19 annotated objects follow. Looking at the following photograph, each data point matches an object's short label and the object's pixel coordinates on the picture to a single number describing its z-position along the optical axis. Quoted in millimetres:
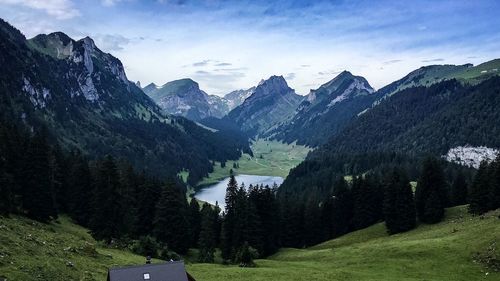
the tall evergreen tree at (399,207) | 95500
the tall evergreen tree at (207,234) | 91438
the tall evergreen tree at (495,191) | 86250
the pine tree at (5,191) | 66212
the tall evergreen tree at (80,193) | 93188
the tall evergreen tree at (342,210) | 113875
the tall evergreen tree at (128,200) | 85275
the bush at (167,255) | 76438
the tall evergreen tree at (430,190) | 94625
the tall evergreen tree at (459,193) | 109438
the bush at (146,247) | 75612
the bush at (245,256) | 73250
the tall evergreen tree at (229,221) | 91500
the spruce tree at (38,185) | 75812
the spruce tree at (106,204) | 80562
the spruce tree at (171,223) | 88938
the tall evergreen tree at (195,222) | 102500
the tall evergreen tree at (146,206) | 95750
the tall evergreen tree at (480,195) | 87375
